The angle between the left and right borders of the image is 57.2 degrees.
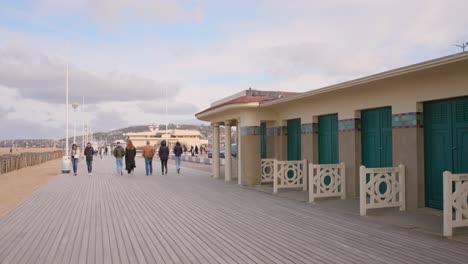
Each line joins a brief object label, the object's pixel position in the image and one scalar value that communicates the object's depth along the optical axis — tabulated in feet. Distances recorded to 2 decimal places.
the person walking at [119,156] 68.14
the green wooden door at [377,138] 34.27
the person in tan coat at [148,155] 67.41
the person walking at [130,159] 68.33
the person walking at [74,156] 68.23
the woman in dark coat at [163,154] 69.76
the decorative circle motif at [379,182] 29.81
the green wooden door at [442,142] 28.02
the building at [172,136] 334.24
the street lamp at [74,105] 97.60
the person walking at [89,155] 68.08
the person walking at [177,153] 70.33
